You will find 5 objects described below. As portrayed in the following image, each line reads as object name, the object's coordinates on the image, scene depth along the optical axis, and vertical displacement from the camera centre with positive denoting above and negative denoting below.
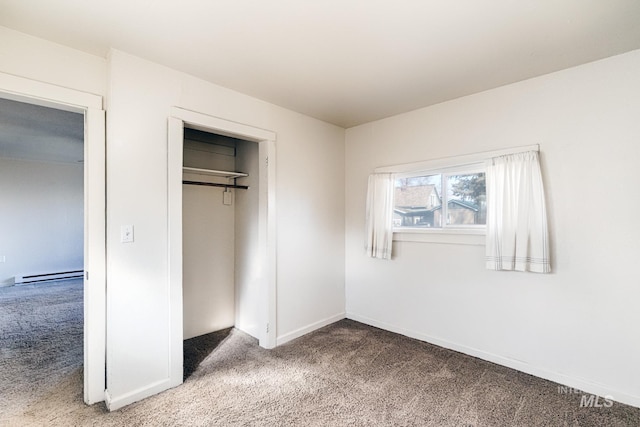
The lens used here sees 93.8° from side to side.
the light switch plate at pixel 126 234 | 2.06 -0.16
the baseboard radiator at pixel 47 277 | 5.99 -1.40
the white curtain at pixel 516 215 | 2.34 -0.02
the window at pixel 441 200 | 2.80 +0.12
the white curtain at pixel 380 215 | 3.30 -0.04
